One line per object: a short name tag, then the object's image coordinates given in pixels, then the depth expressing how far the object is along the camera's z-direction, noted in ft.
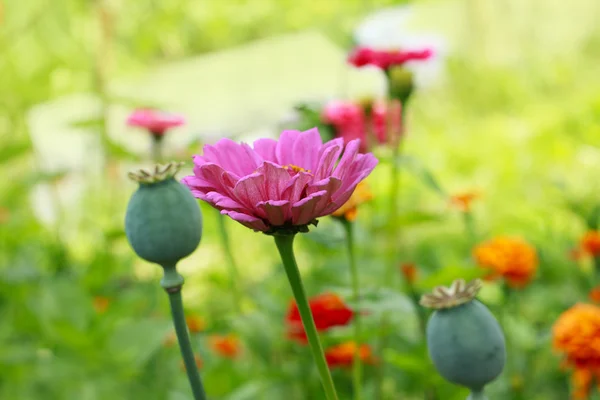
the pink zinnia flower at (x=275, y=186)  2.51
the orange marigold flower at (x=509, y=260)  4.34
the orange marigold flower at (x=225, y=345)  5.23
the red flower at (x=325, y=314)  4.36
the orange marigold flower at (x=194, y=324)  4.89
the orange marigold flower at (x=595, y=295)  4.75
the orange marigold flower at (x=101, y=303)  5.47
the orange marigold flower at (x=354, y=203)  3.54
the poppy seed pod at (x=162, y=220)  2.67
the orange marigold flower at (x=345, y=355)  4.51
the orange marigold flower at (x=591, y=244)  4.86
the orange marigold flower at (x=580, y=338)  3.69
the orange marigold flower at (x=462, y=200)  5.33
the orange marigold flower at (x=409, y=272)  5.25
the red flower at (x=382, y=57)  4.09
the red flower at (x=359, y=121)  4.85
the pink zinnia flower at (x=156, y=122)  4.82
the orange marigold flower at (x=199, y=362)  4.54
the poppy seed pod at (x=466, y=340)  2.63
